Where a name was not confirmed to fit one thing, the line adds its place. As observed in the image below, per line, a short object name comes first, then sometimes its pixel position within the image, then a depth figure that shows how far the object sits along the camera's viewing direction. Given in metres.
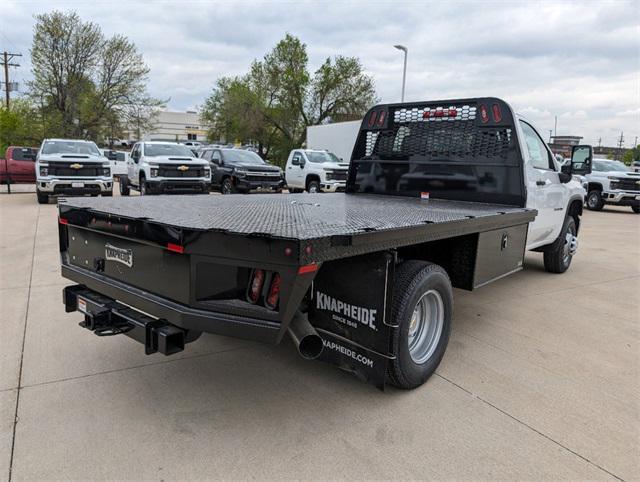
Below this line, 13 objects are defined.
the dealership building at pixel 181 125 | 92.38
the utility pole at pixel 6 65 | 42.38
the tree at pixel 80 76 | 31.08
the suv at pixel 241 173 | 15.30
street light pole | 24.39
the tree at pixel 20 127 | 32.38
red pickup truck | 18.81
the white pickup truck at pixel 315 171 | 16.67
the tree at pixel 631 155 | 78.32
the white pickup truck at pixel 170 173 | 13.05
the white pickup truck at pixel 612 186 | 16.70
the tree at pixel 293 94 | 39.03
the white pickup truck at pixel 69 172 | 12.77
